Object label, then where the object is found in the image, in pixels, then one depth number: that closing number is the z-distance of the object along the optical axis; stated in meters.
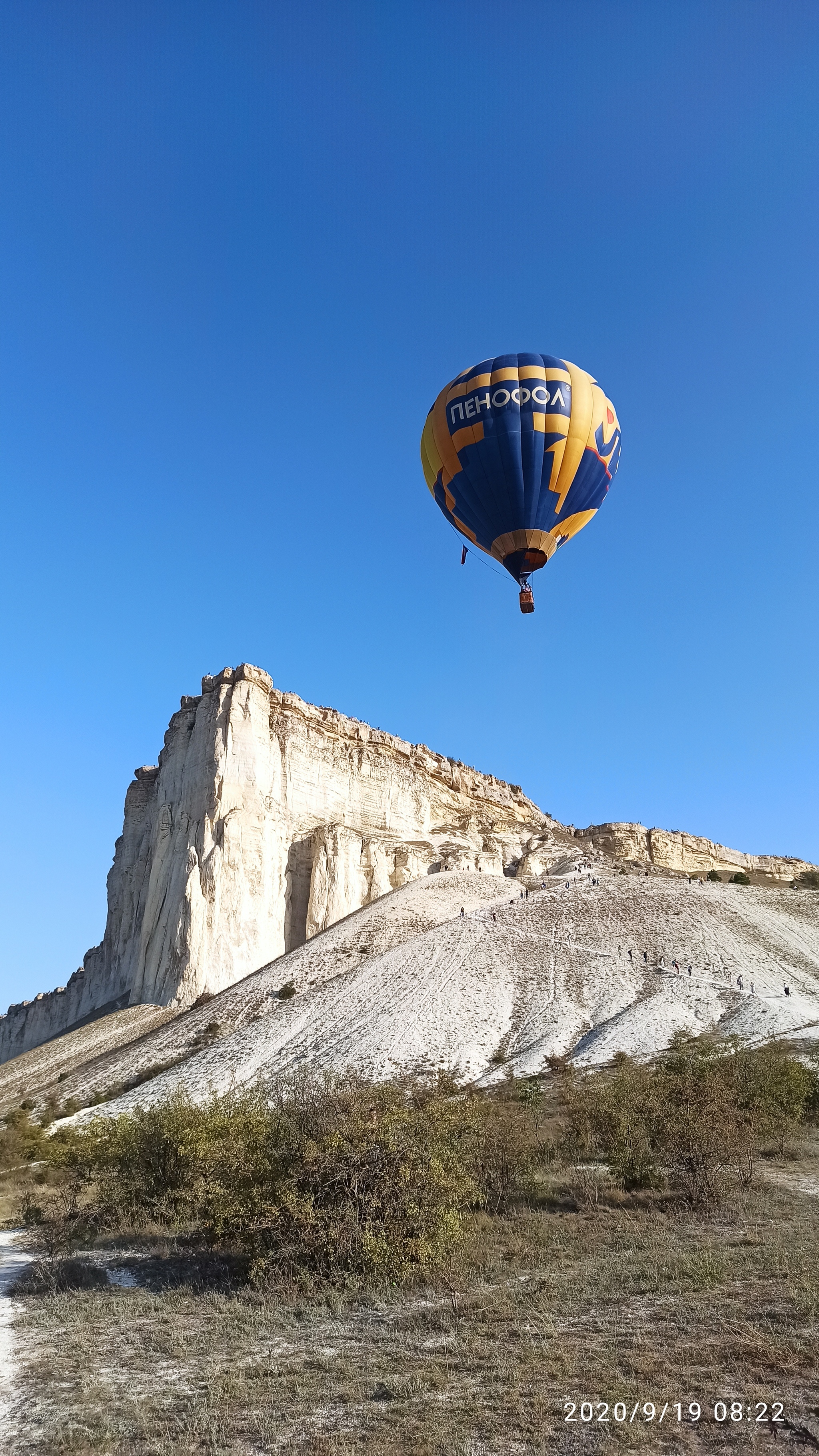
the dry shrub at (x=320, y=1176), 11.02
